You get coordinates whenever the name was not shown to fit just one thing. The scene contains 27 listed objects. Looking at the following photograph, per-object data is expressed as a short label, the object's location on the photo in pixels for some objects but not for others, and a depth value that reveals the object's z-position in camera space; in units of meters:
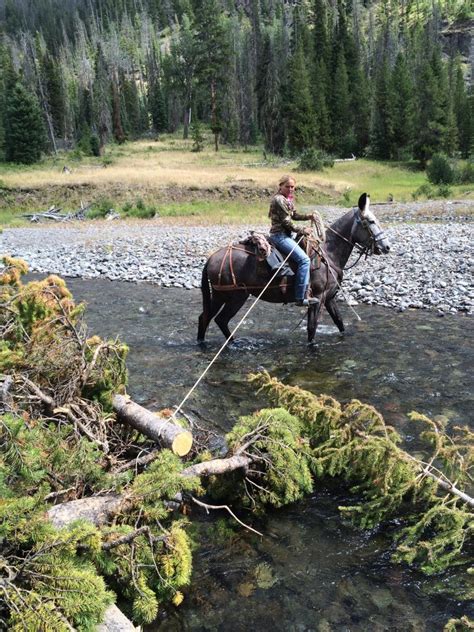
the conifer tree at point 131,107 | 108.50
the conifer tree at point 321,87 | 71.06
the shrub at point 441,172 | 46.12
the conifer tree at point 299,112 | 66.94
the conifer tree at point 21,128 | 62.94
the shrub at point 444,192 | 40.42
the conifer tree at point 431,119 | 62.75
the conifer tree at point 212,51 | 81.94
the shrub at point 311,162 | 55.00
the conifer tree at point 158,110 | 108.06
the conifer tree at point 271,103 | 68.69
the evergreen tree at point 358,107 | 71.75
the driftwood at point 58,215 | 37.53
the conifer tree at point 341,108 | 75.19
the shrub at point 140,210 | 35.78
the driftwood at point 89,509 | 4.40
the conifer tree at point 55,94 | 86.12
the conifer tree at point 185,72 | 91.50
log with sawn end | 5.35
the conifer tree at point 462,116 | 68.94
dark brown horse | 11.03
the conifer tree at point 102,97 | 83.19
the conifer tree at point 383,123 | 66.56
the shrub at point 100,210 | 36.97
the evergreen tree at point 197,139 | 69.88
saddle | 10.70
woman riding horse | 10.48
